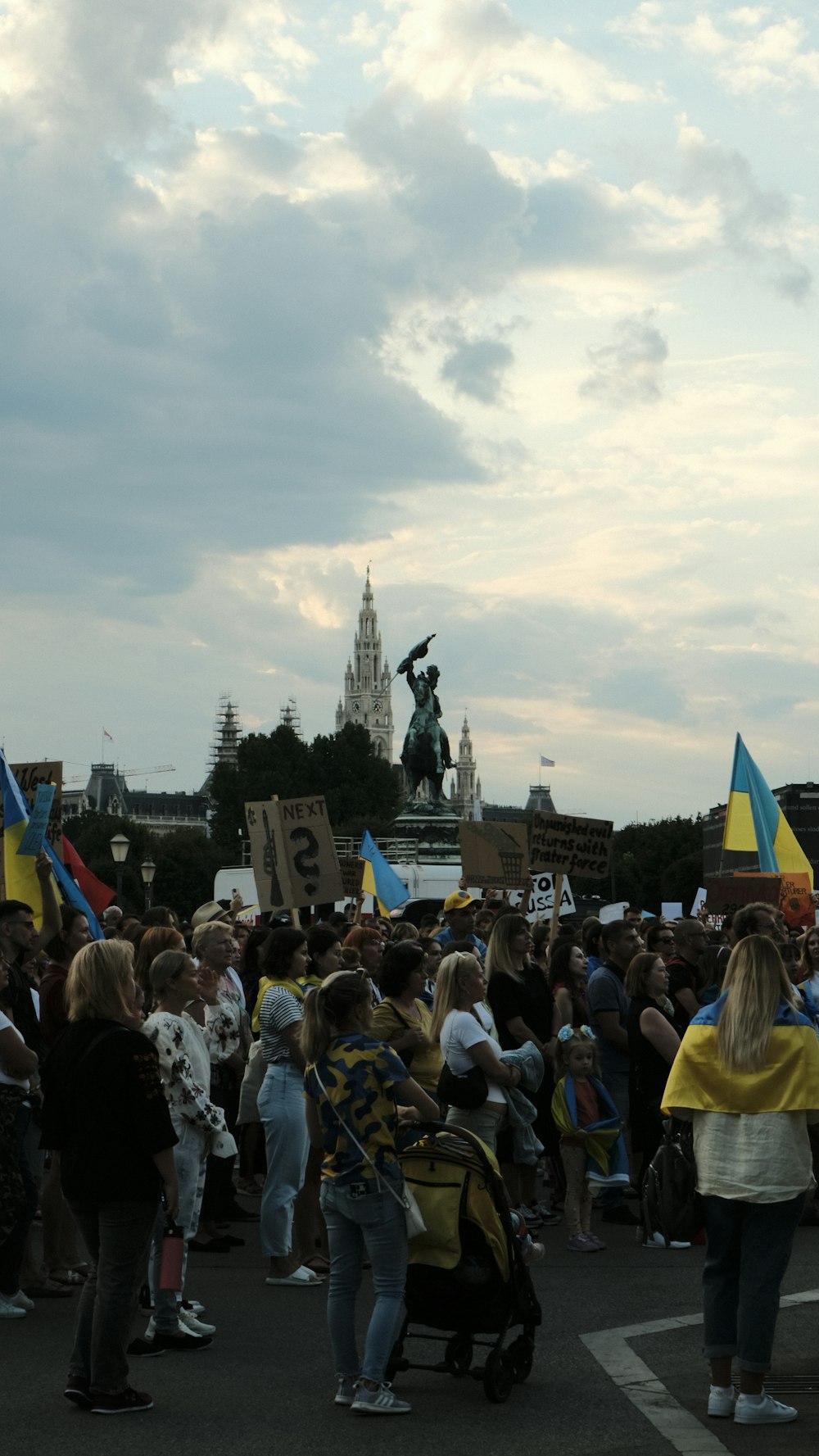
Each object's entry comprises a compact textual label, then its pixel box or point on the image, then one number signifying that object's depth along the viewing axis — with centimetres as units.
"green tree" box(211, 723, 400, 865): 11275
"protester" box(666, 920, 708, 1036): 1257
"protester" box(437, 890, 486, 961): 1560
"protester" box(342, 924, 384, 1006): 1263
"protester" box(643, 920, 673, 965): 1366
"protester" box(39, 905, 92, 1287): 956
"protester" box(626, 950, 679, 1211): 1080
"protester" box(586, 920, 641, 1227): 1202
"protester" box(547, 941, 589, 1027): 1207
